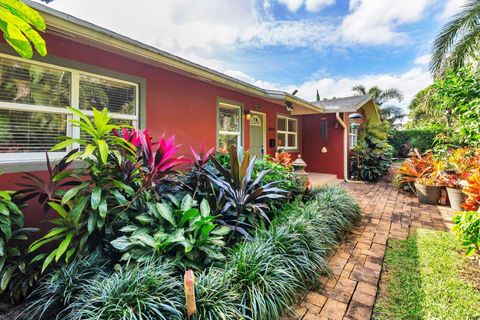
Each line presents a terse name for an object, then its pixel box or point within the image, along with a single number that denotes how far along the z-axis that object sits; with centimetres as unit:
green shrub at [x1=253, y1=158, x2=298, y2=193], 445
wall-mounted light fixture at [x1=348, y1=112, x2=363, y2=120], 851
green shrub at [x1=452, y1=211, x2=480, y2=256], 246
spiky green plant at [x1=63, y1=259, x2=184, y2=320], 162
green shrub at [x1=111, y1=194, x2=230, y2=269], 223
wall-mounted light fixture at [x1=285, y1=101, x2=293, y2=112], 714
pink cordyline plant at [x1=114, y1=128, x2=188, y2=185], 271
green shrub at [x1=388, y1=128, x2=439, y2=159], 1569
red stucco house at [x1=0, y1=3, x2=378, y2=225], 282
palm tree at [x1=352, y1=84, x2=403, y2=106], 2162
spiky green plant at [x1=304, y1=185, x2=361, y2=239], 357
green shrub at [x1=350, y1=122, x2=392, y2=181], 907
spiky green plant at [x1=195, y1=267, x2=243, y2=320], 171
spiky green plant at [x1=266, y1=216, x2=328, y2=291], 250
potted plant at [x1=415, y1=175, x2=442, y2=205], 580
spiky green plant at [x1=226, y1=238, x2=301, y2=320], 193
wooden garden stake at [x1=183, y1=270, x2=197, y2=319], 157
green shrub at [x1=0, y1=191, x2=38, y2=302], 214
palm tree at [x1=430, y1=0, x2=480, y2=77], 584
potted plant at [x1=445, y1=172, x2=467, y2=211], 517
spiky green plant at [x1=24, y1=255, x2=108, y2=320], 202
